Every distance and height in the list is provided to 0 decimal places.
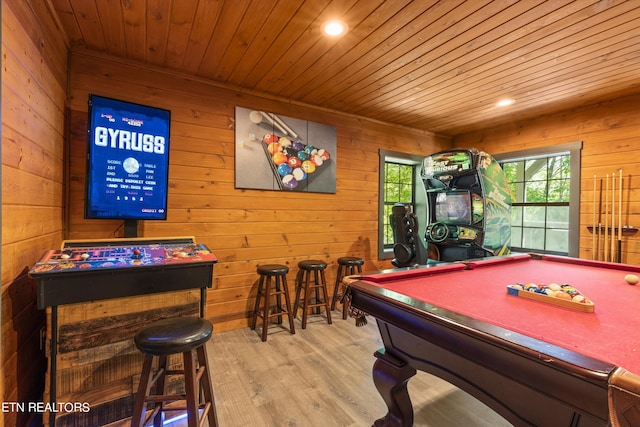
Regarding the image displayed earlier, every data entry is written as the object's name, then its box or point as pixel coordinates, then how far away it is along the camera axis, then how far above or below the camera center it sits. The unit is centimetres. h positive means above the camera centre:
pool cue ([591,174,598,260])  326 -14
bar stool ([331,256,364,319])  344 -71
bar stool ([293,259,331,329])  309 -84
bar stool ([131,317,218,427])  136 -77
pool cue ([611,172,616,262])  310 +13
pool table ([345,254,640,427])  75 -40
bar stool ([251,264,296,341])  286 -86
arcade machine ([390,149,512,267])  340 +4
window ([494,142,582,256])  355 +30
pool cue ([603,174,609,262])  315 +2
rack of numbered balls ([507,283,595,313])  123 -35
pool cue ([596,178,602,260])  331 +14
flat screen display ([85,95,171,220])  205 +35
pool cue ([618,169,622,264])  301 -6
